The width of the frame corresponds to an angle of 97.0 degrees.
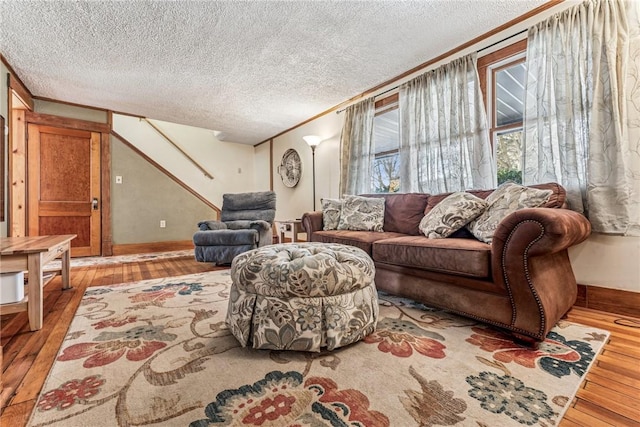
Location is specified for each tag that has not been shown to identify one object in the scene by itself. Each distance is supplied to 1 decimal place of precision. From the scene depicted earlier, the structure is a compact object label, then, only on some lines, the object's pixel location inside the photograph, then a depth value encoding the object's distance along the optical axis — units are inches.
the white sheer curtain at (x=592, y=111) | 69.4
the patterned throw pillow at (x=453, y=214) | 77.8
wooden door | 150.0
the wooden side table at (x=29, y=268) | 61.2
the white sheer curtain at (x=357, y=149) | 139.3
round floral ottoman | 50.2
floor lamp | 164.9
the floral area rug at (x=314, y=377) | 36.0
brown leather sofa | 52.9
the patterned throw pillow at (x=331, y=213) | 116.1
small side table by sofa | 145.2
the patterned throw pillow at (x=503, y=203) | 66.4
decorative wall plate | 197.8
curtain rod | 88.8
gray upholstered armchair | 131.7
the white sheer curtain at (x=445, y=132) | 97.6
